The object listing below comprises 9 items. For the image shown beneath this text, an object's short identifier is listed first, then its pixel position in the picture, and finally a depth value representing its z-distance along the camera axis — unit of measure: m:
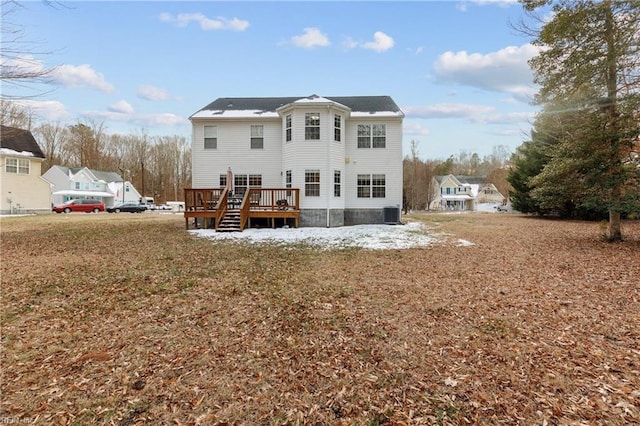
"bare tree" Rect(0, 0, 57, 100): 6.30
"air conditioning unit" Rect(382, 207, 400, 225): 15.54
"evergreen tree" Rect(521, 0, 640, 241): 9.03
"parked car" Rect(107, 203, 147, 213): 36.47
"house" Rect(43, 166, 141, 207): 41.47
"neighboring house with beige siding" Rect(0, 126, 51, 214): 27.09
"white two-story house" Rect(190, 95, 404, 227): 15.62
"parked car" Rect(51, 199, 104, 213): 32.34
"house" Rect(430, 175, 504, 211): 51.95
